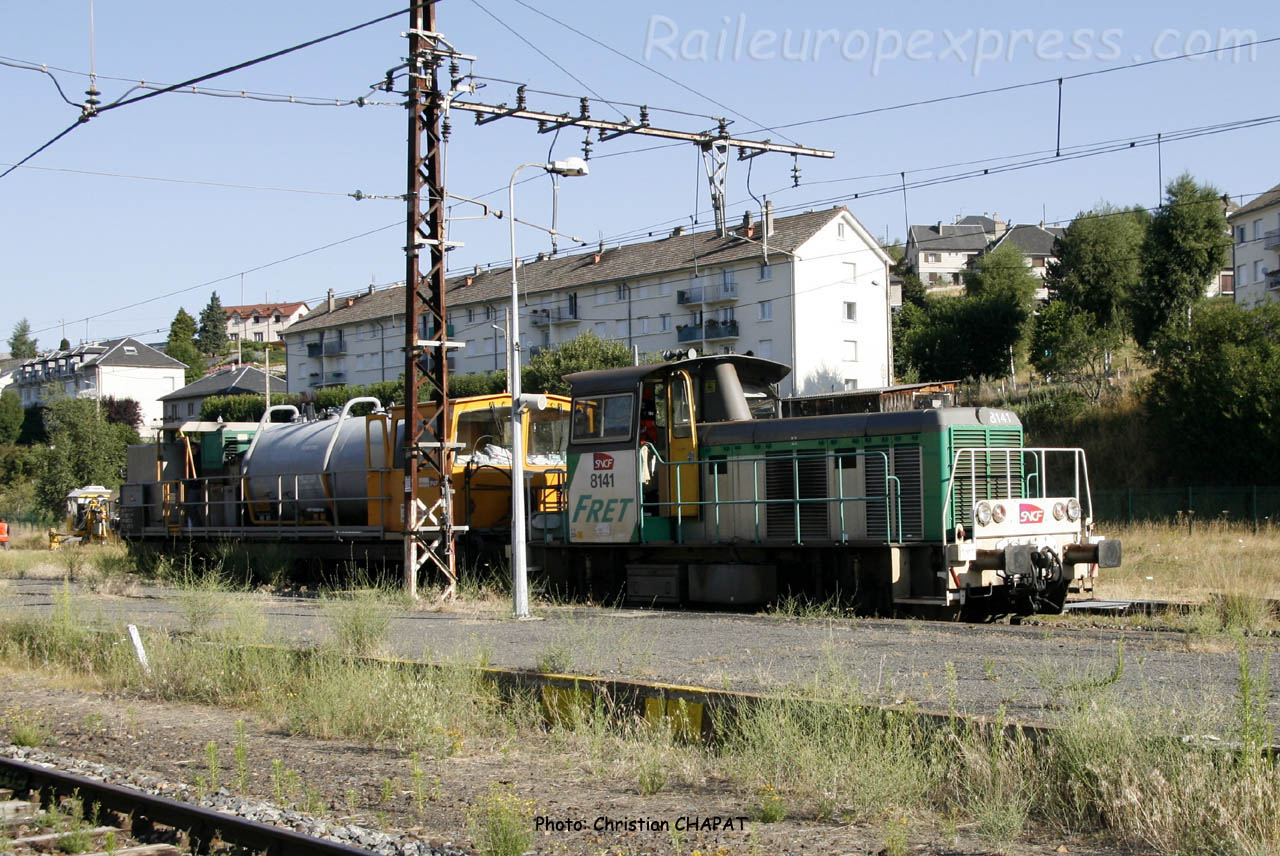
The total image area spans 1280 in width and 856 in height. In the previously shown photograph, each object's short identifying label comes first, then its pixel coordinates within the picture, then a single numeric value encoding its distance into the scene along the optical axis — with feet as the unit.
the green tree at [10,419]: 306.96
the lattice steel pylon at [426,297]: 56.44
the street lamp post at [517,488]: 50.78
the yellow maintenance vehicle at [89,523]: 121.70
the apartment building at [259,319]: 560.20
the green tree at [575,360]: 173.58
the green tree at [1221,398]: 109.03
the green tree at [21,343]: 568.00
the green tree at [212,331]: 505.25
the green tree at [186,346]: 420.77
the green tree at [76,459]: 177.54
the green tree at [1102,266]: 196.03
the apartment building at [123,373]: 339.77
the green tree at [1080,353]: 146.57
